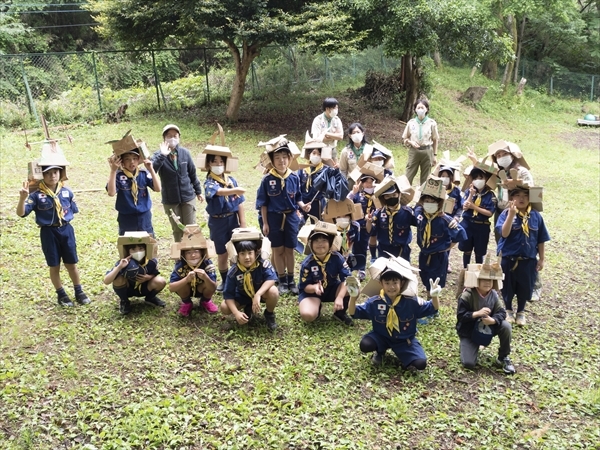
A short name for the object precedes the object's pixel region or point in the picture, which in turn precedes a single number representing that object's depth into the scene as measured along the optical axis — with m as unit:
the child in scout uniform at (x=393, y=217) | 5.71
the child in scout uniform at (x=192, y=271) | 5.31
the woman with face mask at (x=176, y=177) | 6.14
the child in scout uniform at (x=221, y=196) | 5.78
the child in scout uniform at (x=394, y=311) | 4.59
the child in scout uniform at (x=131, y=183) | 5.54
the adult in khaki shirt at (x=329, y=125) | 7.91
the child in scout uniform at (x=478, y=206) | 6.16
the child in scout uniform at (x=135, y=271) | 5.29
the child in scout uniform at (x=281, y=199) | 5.98
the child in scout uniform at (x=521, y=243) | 5.49
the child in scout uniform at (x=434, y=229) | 5.50
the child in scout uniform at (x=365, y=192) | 6.30
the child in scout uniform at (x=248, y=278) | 5.14
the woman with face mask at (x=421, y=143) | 9.48
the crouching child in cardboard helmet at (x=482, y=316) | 4.68
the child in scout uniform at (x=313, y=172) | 6.53
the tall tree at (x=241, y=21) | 13.69
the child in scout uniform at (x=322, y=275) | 5.37
